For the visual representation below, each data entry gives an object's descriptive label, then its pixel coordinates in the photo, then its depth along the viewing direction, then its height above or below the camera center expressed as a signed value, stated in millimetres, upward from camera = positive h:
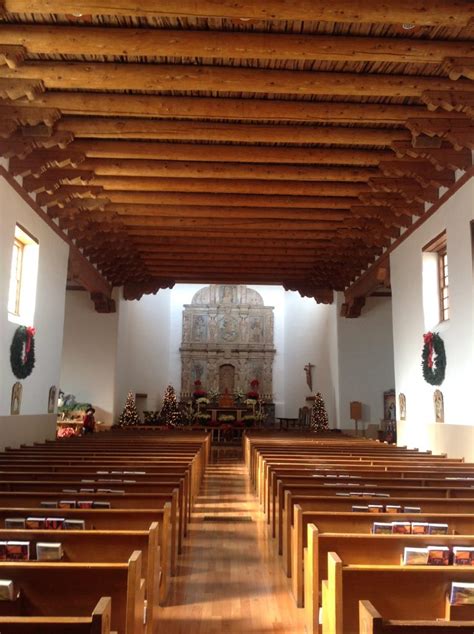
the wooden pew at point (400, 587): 2355 -715
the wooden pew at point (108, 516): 3475 -656
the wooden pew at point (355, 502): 4199 -659
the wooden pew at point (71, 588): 2275 -716
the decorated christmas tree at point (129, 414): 16359 -51
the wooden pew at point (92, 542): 2871 -671
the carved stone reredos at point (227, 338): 23781 +3283
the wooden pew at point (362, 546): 2848 -673
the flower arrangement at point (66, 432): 14062 -519
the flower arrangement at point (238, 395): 21906 +748
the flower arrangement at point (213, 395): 22078 +745
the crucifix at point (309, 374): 20500 +1514
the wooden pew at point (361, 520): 3490 -647
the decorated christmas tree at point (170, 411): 18578 +68
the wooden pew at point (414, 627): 1668 -624
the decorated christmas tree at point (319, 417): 17047 -44
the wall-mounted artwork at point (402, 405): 11117 +243
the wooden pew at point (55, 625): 1672 -638
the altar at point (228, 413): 18984 +43
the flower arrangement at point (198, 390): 21516 +934
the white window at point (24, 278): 9258 +2261
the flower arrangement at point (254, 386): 22897 +1178
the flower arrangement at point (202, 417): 18938 -111
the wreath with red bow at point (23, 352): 8672 +926
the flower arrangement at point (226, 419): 18797 -164
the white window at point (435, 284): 9797 +2368
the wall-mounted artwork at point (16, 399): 8844 +181
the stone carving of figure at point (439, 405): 9133 +201
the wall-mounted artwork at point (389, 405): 16219 +346
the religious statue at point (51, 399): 10820 +235
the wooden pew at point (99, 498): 4289 -667
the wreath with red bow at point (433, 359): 9047 +964
